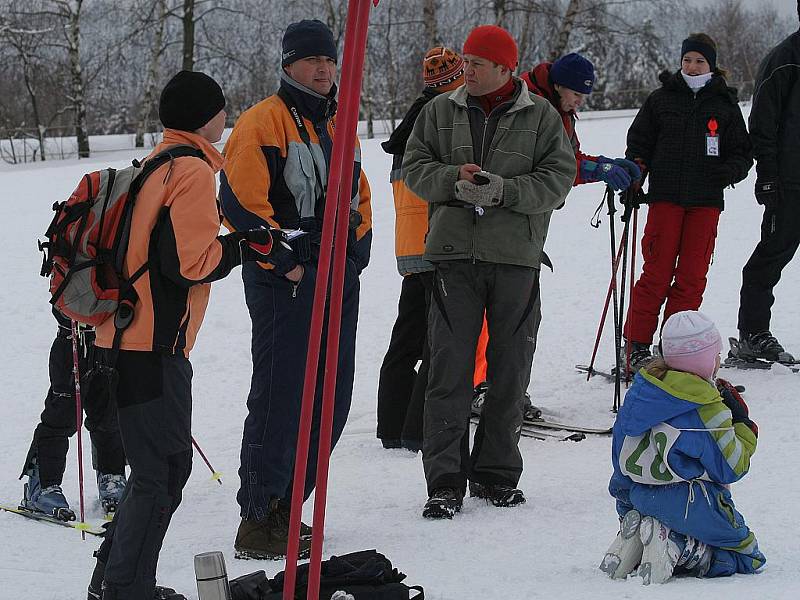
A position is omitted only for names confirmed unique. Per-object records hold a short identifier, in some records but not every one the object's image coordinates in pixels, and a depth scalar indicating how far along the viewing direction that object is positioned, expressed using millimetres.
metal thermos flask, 5227
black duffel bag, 6137
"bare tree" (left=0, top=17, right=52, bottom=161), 48812
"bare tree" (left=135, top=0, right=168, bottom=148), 48781
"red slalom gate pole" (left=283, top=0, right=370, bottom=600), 4844
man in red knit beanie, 8672
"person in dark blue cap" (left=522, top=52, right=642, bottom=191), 10430
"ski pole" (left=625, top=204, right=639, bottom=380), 12437
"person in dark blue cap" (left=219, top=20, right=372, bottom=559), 7699
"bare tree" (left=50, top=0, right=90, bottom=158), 47219
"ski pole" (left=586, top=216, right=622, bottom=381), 13012
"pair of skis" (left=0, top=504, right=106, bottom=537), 8602
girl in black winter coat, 12102
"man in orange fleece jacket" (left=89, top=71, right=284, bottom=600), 6254
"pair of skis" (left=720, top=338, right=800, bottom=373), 12836
